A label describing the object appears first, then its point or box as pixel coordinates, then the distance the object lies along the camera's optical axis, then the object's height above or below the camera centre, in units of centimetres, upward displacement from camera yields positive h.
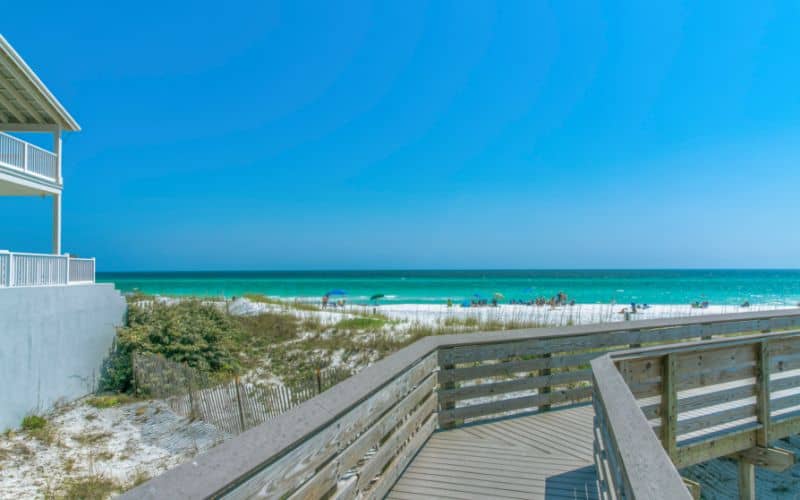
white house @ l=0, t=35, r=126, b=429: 973 -88
